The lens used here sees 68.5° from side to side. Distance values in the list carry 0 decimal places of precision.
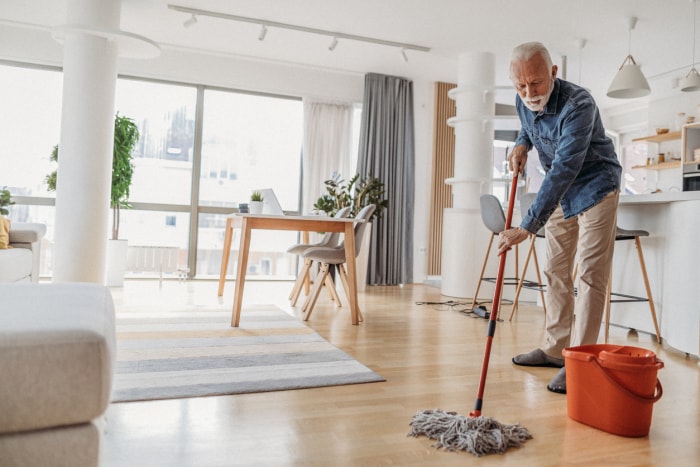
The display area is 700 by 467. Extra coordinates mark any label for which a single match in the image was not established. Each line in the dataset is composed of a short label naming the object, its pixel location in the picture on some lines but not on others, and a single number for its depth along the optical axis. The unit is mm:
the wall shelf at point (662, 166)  6488
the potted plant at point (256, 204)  3672
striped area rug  1933
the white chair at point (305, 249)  3999
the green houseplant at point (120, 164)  5262
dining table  3127
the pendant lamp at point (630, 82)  4402
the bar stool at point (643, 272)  3020
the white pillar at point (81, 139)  4164
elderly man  1910
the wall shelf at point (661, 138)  6435
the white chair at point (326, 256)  3460
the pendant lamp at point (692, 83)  4488
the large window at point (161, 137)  5926
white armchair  3104
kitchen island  2732
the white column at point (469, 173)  5219
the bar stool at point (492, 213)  3951
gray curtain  6387
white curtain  6359
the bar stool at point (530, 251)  3787
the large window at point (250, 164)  6230
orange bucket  1562
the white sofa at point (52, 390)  839
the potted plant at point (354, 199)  5660
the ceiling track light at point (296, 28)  4746
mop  1435
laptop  4016
